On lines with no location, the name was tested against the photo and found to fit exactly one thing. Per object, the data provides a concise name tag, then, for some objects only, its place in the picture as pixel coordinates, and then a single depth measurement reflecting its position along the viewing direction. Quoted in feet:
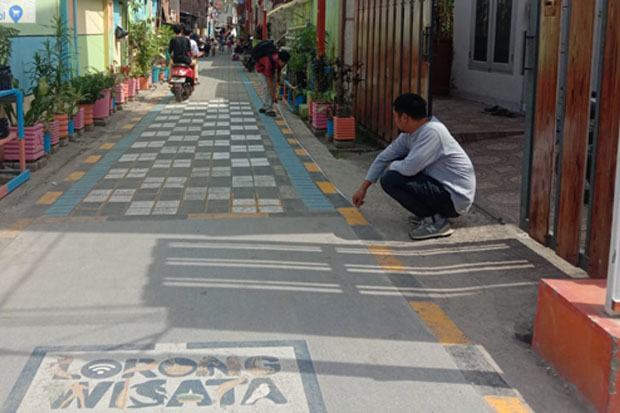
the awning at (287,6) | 55.90
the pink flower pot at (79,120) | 36.70
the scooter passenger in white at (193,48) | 58.40
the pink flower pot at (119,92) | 47.86
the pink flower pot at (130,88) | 54.78
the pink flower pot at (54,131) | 31.61
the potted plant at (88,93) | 38.27
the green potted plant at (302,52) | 47.04
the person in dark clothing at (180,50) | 54.85
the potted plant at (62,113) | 33.40
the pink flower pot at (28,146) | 28.19
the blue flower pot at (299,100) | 49.49
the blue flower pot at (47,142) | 30.73
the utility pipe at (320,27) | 44.65
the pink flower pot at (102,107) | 41.10
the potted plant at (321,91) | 38.19
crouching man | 19.62
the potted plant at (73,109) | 34.59
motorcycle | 54.03
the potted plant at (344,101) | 34.91
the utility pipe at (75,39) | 39.81
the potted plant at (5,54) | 25.79
